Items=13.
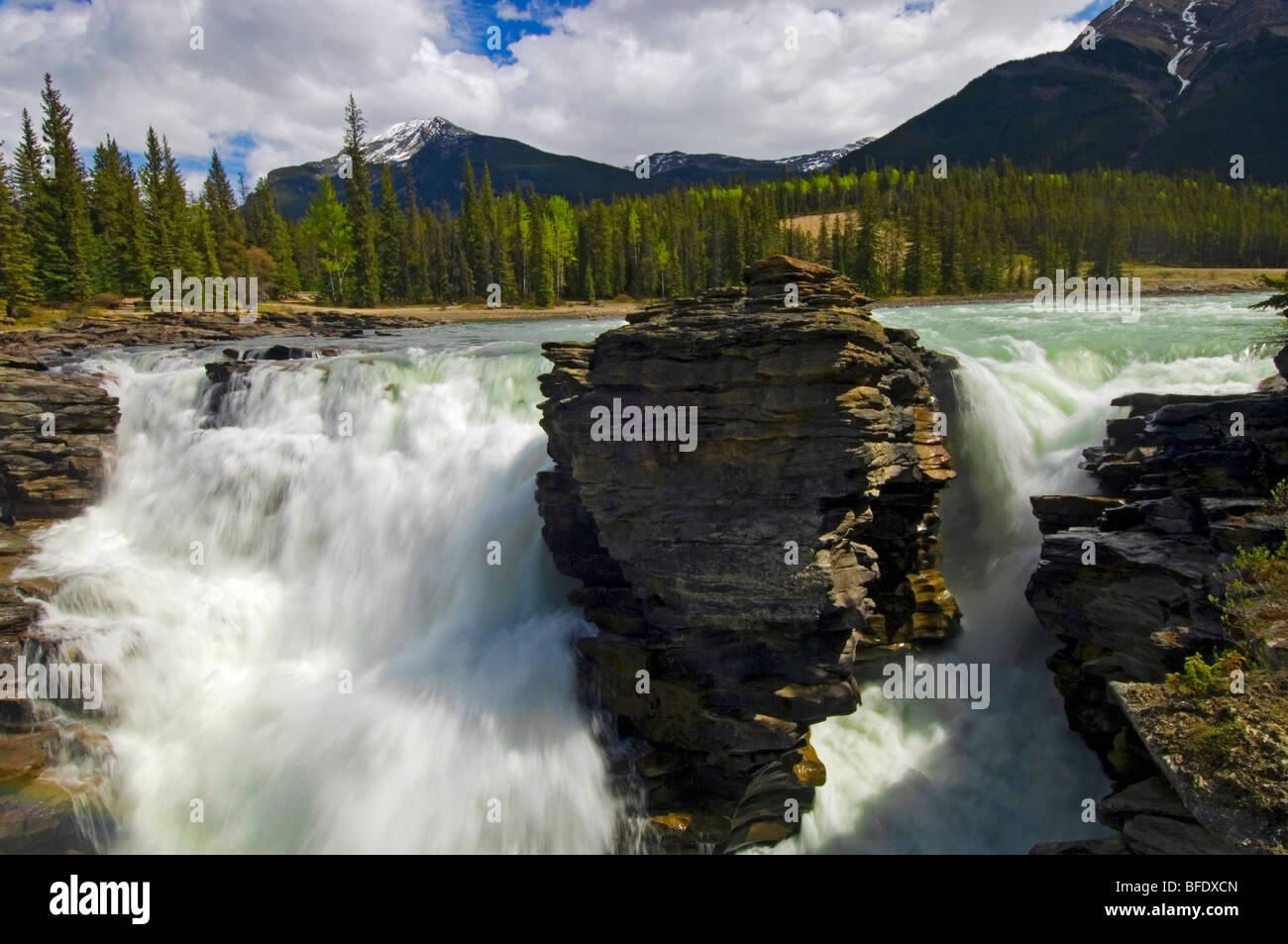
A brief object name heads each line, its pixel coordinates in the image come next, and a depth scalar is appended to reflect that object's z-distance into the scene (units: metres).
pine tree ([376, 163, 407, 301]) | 90.94
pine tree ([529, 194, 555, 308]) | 88.44
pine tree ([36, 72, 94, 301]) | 61.16
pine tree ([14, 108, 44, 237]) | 63.66
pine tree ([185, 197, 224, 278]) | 74.75
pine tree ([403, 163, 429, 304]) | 92.12
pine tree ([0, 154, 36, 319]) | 53.97
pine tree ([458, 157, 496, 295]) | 94.75
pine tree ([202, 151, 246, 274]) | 82.88
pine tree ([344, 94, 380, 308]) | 86.12
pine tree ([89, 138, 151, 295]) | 67.12
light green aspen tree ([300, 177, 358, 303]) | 87.69
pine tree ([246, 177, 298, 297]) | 87.25
